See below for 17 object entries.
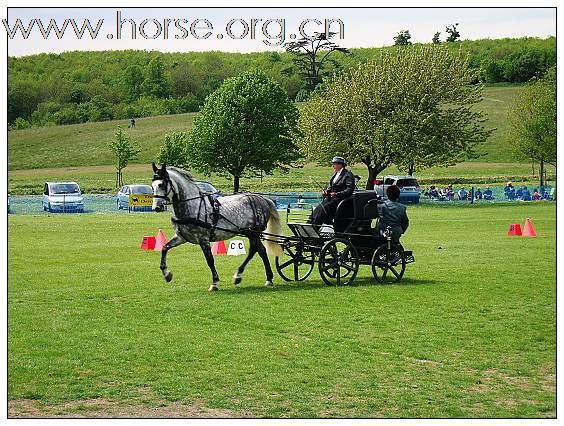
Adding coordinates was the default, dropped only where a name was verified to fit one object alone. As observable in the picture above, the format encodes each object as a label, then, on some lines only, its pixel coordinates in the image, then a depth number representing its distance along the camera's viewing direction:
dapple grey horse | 15.11
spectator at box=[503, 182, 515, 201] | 48.34
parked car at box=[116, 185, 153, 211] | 41.81
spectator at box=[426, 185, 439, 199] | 49.50
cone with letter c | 21.34
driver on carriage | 15.72
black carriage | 15.83
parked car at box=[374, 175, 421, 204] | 48.19
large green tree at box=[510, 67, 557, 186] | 53.40
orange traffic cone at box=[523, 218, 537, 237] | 26.52
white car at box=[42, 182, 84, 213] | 40.84
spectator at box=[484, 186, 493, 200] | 48.88
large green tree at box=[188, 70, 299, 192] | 49.34
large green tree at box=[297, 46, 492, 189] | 49.28
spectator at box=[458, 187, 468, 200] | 48.91
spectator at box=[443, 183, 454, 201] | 48.62
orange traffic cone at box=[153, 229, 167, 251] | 22.67
